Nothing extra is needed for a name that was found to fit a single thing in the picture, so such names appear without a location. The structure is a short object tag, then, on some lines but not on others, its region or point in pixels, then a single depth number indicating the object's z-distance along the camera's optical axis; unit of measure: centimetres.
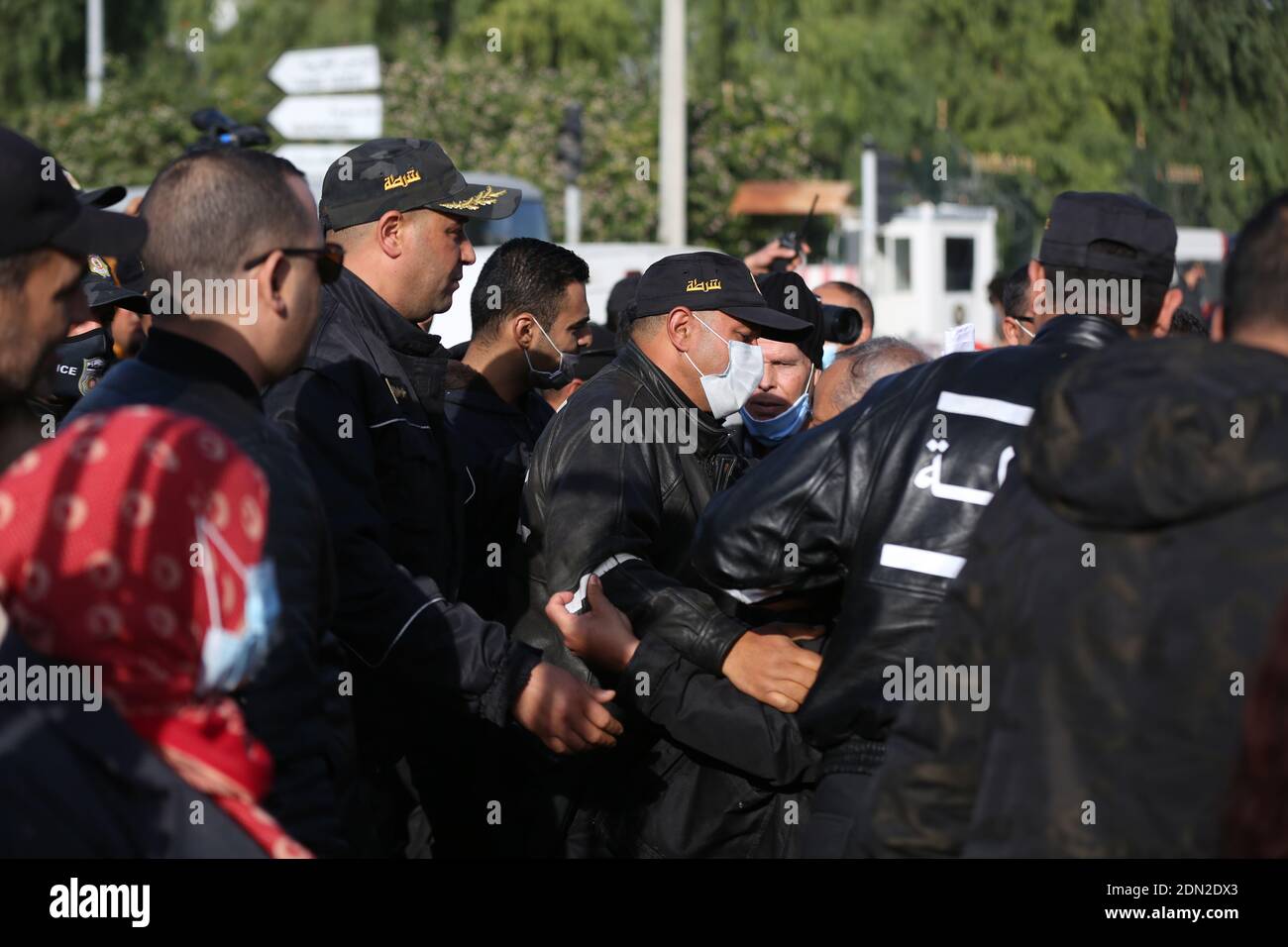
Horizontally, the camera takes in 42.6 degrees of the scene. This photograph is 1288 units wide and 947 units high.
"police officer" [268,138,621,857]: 374
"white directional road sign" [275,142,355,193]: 1287
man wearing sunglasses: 277
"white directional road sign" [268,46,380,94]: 1367
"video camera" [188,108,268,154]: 830
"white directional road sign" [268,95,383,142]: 1323
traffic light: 1731
